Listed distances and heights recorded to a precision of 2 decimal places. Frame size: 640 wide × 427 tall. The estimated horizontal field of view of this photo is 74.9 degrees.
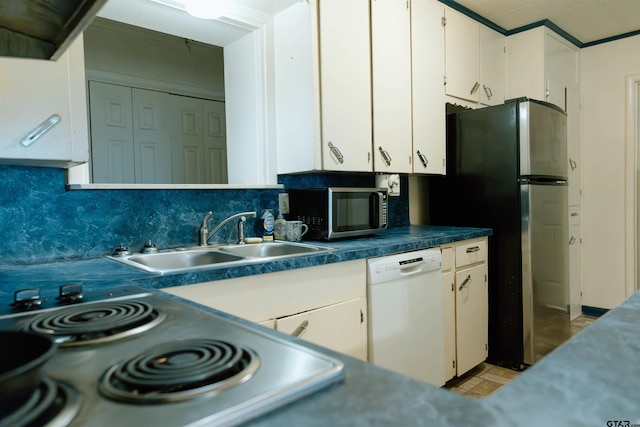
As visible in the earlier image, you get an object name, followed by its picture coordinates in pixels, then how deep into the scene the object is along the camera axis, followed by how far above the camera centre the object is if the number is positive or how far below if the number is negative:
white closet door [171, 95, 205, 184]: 3.71 +0.61
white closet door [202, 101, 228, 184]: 3.91 +0.61
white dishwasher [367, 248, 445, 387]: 1.96 -0.56
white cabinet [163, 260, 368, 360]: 1.46 -0.37
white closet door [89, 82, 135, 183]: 3.25 +0.60
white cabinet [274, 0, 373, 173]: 2.16 +0.63
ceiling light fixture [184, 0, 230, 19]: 1.89 +0.91
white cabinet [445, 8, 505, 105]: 2.91 +1.04
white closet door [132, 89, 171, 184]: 3.49 +0.61
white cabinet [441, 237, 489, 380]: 2.44 -0.64
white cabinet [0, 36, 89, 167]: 1.26 +0.32
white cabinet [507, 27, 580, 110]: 3.30 +1.08
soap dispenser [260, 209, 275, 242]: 2.25 -0.11
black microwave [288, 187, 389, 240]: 2.12 -0.04
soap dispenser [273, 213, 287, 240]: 2.21 -0.13
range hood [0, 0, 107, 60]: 0.76 +0.37
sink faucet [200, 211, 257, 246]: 2.04 -0.10
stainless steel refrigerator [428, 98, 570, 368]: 2.61 -0.08
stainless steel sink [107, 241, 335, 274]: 1.75 -0.22
